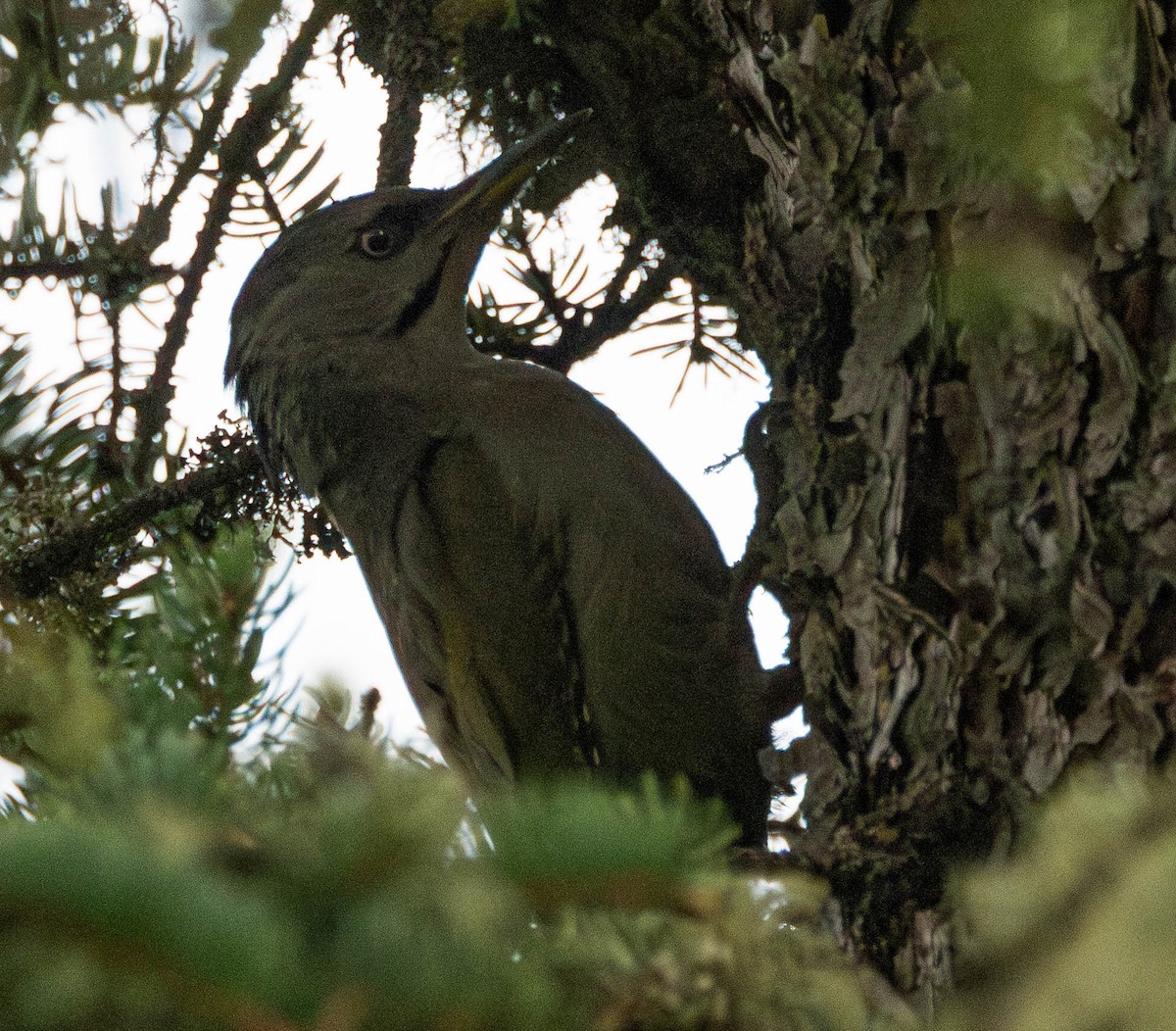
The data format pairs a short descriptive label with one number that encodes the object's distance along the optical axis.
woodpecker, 6.28
